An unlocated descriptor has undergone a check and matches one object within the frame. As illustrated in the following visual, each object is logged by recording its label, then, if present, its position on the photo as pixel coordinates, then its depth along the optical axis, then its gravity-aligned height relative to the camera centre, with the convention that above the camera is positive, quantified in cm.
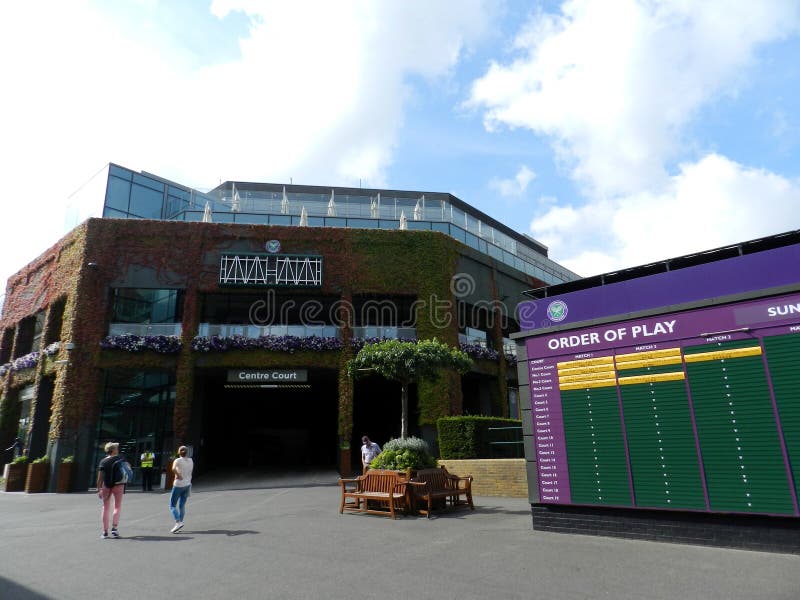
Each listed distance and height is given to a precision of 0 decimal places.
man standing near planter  1357 -29
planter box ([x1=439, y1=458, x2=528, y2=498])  1354 -103
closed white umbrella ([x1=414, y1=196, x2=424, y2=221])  2752 +1175
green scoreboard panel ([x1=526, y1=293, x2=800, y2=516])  665 +33
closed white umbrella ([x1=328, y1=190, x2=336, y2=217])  2717 +1184
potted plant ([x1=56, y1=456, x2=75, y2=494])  1953 -105
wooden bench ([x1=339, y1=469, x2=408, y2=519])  1016 -103
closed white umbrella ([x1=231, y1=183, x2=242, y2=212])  2697 +1206
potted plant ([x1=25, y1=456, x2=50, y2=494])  1977 -110
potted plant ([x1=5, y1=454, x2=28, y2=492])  2091 -110
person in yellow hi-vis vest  1881 -86
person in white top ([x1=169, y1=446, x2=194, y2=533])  907 -76
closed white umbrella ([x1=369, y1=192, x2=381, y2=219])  2765 +1205
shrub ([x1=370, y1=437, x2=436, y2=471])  1114 -35
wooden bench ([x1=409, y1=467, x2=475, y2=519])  1034 -103
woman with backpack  890 -60
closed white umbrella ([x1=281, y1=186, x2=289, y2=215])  2744 +1213
